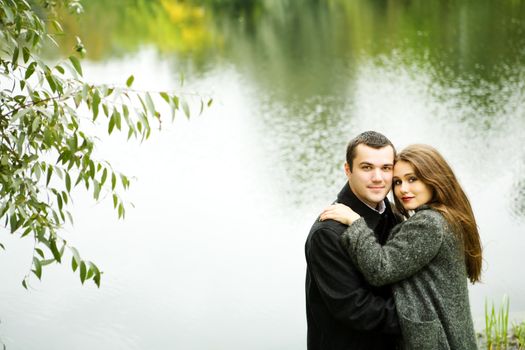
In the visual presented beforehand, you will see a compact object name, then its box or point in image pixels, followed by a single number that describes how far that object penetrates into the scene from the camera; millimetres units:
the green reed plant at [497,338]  4973
